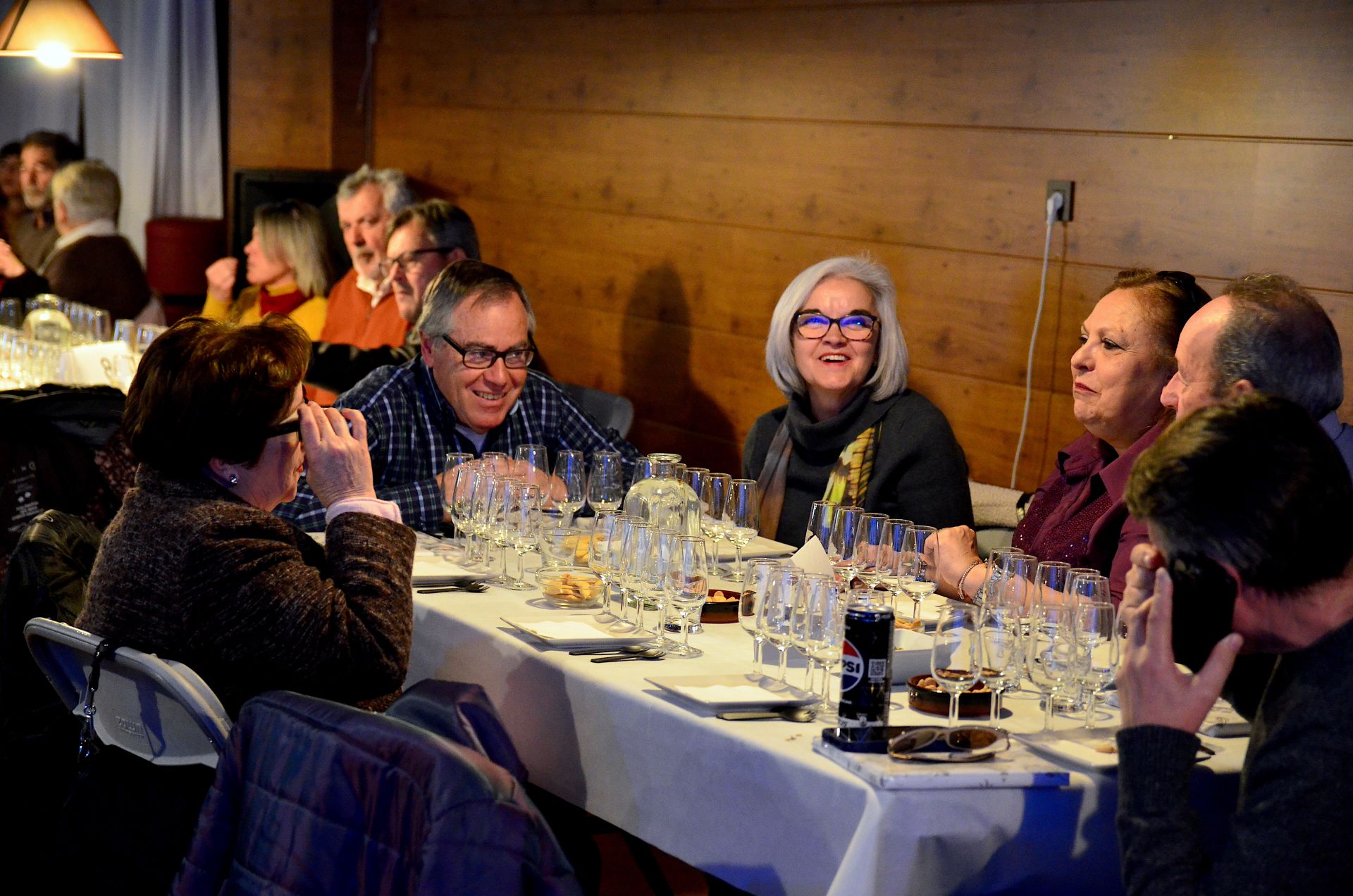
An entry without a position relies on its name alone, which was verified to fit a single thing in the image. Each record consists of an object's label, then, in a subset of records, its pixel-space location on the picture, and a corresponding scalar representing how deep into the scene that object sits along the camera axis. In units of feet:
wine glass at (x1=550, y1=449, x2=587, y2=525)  10.21
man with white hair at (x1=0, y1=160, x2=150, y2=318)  23.17
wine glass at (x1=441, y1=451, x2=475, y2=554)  9.86
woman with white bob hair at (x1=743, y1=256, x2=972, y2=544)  11.85
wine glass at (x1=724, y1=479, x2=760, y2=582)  9.84
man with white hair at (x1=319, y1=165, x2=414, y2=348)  19.48
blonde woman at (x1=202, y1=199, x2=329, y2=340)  20.44
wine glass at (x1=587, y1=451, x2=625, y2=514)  10.34
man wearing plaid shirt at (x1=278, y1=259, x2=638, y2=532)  11.61
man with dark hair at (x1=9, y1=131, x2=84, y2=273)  26.55
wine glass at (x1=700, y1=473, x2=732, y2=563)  9.93
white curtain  25.68
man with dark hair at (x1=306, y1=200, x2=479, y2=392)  16.96
